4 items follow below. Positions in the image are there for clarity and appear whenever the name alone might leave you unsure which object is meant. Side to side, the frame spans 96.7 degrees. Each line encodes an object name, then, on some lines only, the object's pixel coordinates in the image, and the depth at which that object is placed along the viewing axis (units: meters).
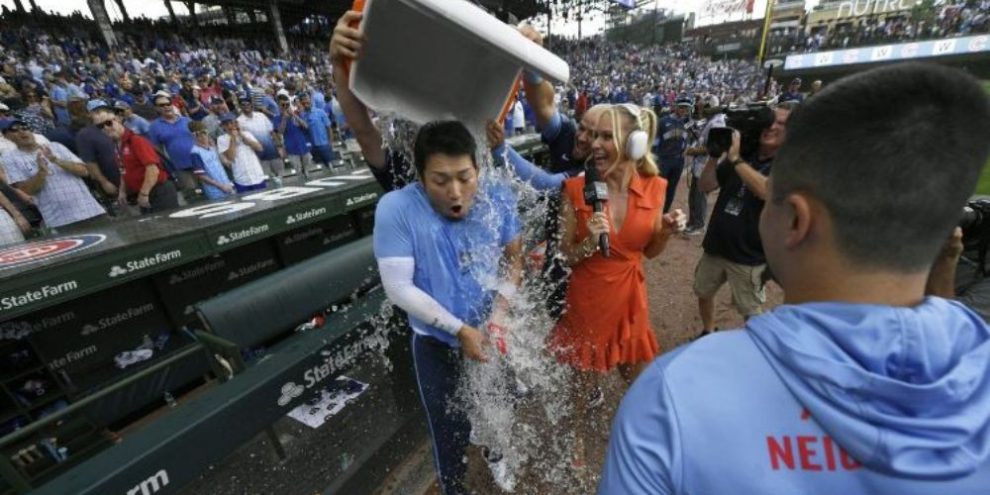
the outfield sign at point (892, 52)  27.17
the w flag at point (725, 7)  51.47
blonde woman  2.43
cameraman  3.05
